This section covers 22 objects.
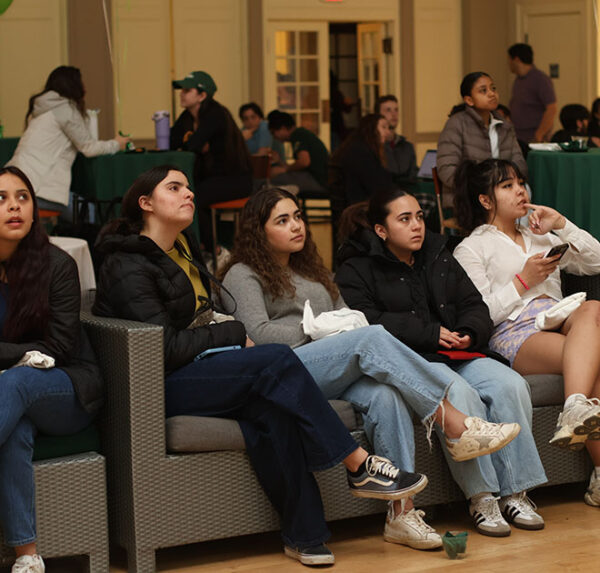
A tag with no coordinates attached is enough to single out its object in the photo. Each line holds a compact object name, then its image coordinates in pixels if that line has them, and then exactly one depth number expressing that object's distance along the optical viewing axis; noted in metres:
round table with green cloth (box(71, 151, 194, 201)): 10.60
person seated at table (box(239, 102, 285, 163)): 14.82
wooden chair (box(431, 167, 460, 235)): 9.55
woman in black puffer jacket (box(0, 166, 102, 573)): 4.27
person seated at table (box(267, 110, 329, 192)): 14.25
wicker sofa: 4.51
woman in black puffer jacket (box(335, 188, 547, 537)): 5.09
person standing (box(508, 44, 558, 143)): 13.81
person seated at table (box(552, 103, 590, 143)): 12.28
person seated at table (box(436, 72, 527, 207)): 9.02
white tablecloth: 7.25
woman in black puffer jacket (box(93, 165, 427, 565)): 4.62
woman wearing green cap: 10.97
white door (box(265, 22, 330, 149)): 16.61
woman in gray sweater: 4.86
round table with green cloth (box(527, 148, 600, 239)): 7.86
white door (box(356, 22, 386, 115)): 17.63
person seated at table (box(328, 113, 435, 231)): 11.40
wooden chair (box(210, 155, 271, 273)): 11.06
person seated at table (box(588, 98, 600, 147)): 13.27
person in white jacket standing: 10.31
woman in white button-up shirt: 5.38
